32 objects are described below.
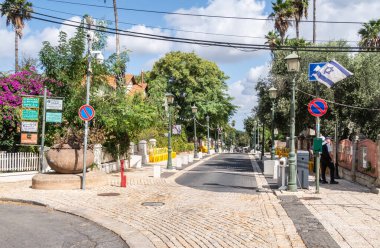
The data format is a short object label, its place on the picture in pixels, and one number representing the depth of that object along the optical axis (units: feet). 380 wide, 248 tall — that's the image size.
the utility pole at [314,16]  124.98
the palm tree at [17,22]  136.06
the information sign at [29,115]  53.31
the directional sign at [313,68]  43.39
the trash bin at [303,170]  44.55
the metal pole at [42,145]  53.20
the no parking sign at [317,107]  39.88
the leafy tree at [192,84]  160.56
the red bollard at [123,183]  46.56
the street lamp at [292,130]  41.91
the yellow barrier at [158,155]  98.58
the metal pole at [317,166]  40.35
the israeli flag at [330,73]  43.42
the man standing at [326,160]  50.39
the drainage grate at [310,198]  37.24
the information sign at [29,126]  53.25
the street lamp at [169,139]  71.92
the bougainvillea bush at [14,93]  56.13
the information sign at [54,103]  52.95
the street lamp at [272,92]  68.59
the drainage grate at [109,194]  41.01
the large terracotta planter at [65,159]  45.68
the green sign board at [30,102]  53.59
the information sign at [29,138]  53.13
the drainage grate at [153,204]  34.78
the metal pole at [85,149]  43.80
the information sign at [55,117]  54.24
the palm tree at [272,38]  138.72
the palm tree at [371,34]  128.36
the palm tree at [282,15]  127.75
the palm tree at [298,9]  128.15
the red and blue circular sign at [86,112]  43.57
